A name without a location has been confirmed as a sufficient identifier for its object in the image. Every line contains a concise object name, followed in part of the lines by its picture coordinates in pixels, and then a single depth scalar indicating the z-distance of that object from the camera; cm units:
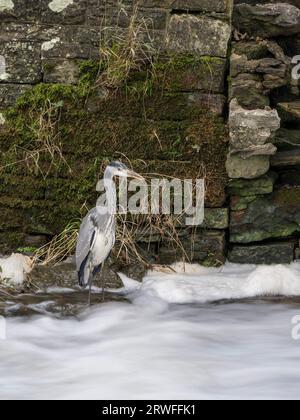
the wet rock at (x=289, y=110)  1268
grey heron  1177
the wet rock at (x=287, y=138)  1287
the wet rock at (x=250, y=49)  1282
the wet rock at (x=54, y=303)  1099
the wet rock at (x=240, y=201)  1283
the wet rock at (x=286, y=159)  1280
